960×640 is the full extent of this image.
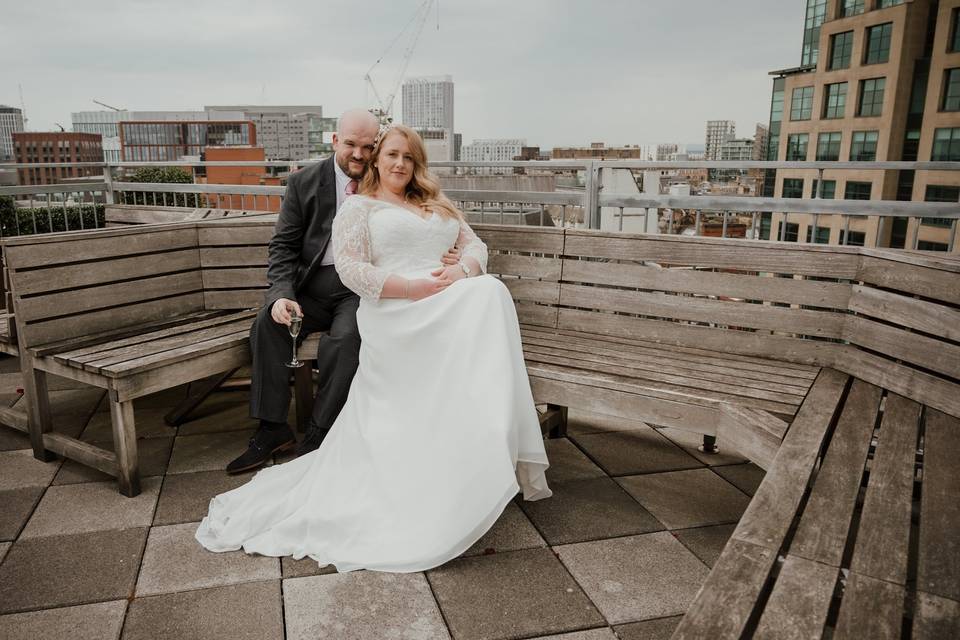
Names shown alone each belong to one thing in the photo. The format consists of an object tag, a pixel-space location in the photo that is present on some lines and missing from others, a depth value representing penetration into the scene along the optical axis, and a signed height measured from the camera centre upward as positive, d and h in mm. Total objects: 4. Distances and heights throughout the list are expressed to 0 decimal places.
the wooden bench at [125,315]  3121 -705
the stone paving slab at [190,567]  2461 -1357
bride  2562 -942
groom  3402 -608
